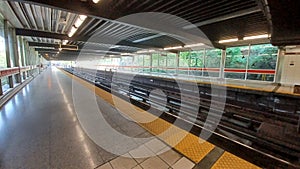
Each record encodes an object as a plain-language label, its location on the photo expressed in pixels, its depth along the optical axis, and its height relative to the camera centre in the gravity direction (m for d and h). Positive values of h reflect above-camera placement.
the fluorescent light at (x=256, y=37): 7.13 +1.67
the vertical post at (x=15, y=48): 7.20 +0.92
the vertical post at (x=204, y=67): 11.67 +0.20
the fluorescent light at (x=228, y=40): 8.16 +1.70
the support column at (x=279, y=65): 7.61 +0.29
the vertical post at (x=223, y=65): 10.25 +0.33
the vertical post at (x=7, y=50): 5.96 +0.68
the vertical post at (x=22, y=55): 9.60 +0.78
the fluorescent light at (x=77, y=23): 5.35 +1.82
